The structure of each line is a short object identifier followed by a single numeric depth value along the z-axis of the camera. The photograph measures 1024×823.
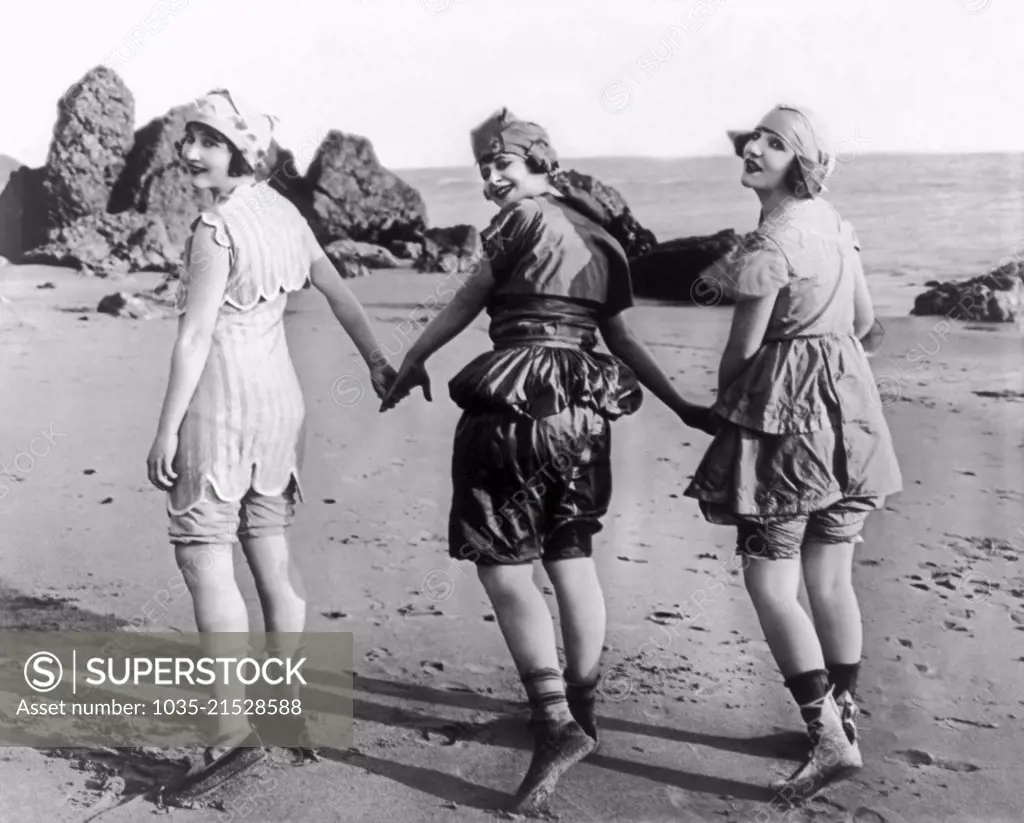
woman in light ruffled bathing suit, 3.52
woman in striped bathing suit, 3.53
